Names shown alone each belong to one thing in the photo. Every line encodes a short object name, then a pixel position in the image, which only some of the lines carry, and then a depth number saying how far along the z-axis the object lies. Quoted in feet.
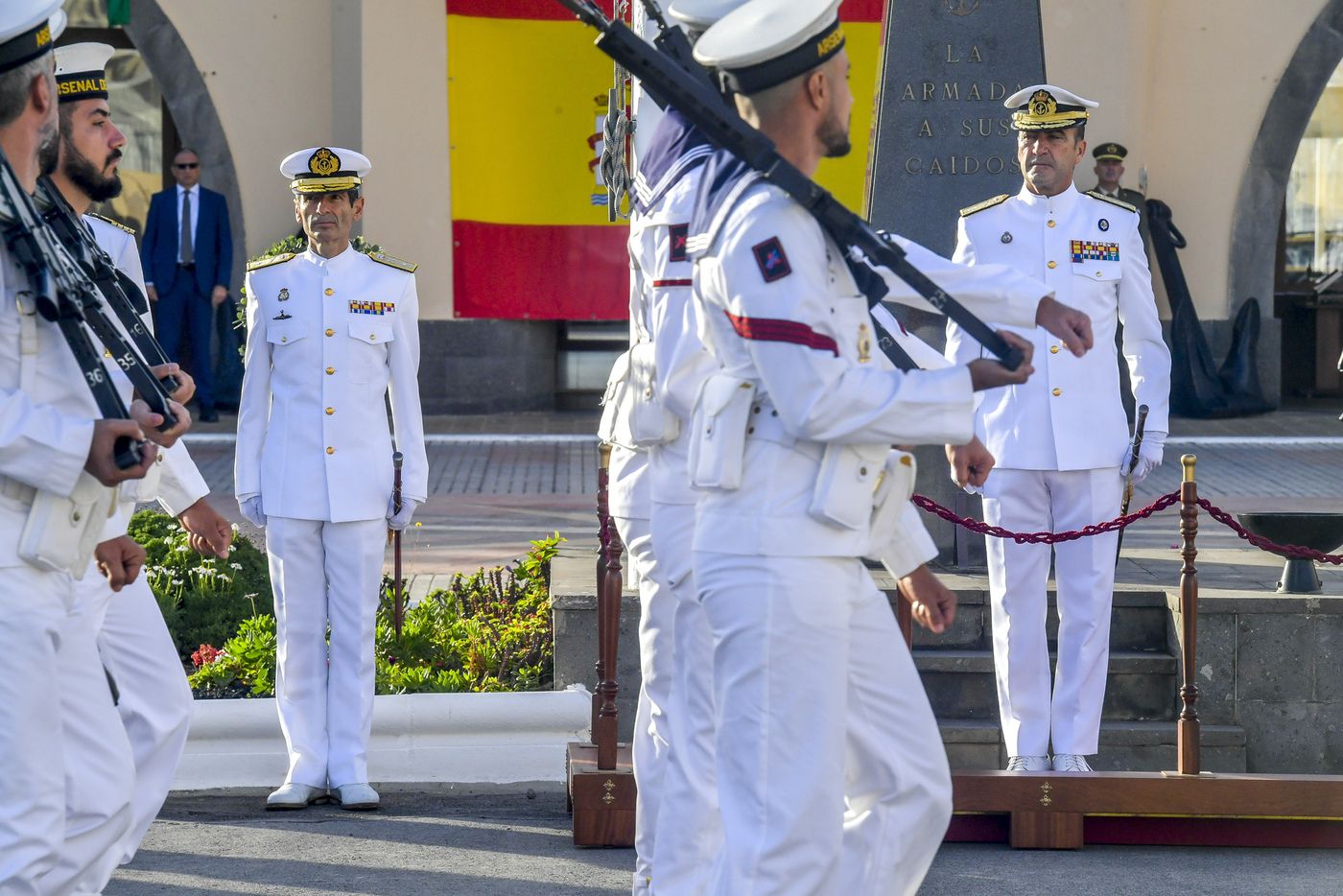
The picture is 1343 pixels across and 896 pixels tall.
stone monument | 46.83
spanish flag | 97.02
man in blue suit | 96.09
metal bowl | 42.27
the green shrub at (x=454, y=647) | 43.00
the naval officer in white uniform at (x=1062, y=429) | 38.60
